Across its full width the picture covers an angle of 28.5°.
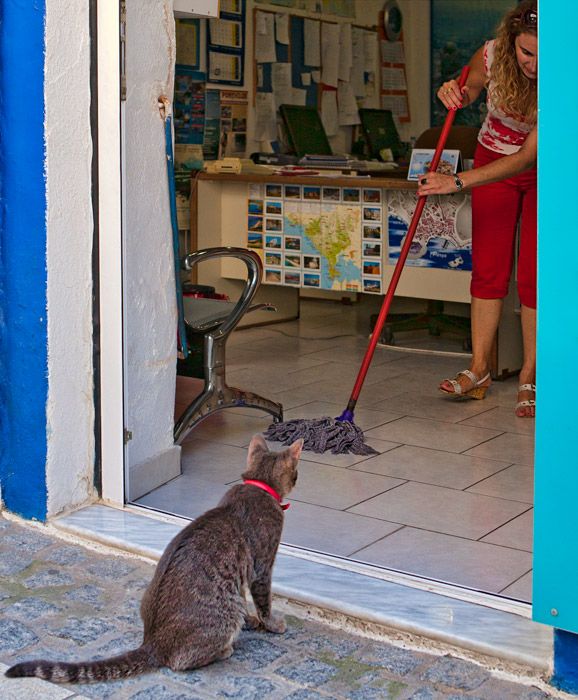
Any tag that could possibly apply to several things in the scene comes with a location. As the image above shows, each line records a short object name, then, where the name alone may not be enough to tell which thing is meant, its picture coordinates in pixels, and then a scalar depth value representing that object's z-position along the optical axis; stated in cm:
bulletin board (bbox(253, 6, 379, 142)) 717
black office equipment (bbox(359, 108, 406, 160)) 815
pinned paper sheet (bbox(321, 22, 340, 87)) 777
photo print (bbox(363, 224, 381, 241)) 552
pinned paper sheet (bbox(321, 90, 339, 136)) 784
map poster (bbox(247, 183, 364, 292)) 561
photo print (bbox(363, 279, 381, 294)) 559
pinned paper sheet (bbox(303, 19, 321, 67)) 754
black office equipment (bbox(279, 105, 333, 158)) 733
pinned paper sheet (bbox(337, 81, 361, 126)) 802
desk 513
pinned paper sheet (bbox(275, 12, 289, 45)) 725
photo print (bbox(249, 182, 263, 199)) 600
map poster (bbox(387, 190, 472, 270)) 521
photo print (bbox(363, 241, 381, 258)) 554
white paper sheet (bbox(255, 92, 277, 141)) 716
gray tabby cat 226
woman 415
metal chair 392
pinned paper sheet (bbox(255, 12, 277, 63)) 708
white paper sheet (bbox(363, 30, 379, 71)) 823
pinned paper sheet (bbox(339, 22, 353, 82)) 796
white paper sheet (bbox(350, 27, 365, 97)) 809
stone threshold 235
